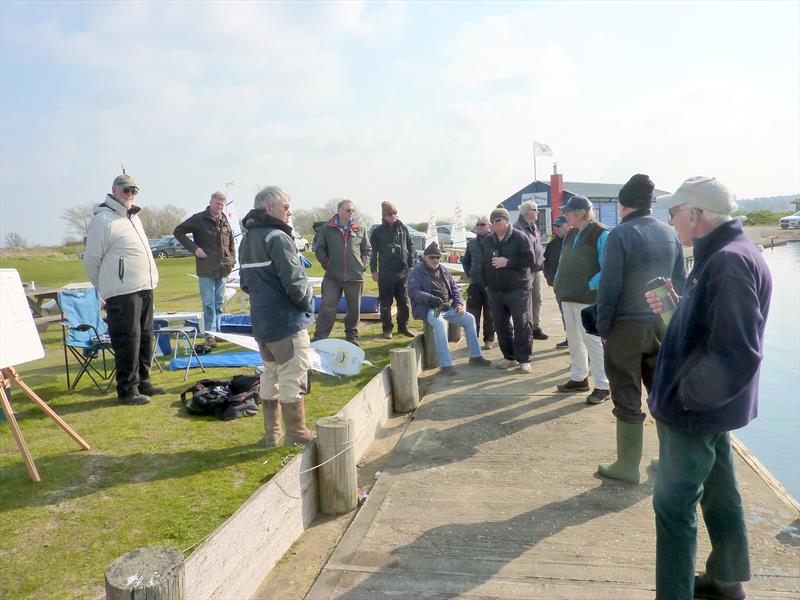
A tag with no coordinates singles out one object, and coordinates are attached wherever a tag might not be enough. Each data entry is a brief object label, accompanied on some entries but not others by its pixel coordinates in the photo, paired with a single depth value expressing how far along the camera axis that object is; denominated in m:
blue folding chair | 6.01
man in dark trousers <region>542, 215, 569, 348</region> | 7.59
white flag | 35.97
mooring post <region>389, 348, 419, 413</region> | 5.41
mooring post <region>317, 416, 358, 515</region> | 3.46
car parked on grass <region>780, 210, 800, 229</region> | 42.22
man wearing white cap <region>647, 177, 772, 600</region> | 2.04
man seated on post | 6.82
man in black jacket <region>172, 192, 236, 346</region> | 7.67
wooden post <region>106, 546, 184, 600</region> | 1.87
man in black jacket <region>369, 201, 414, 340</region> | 8.50
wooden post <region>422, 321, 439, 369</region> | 7.23
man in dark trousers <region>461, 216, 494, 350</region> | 7.45
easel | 3.72
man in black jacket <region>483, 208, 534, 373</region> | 6.36
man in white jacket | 5.26
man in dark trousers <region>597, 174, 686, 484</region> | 3.69
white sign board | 3.95
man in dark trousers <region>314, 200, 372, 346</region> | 7.80
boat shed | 42.06
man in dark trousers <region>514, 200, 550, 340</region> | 7.48
